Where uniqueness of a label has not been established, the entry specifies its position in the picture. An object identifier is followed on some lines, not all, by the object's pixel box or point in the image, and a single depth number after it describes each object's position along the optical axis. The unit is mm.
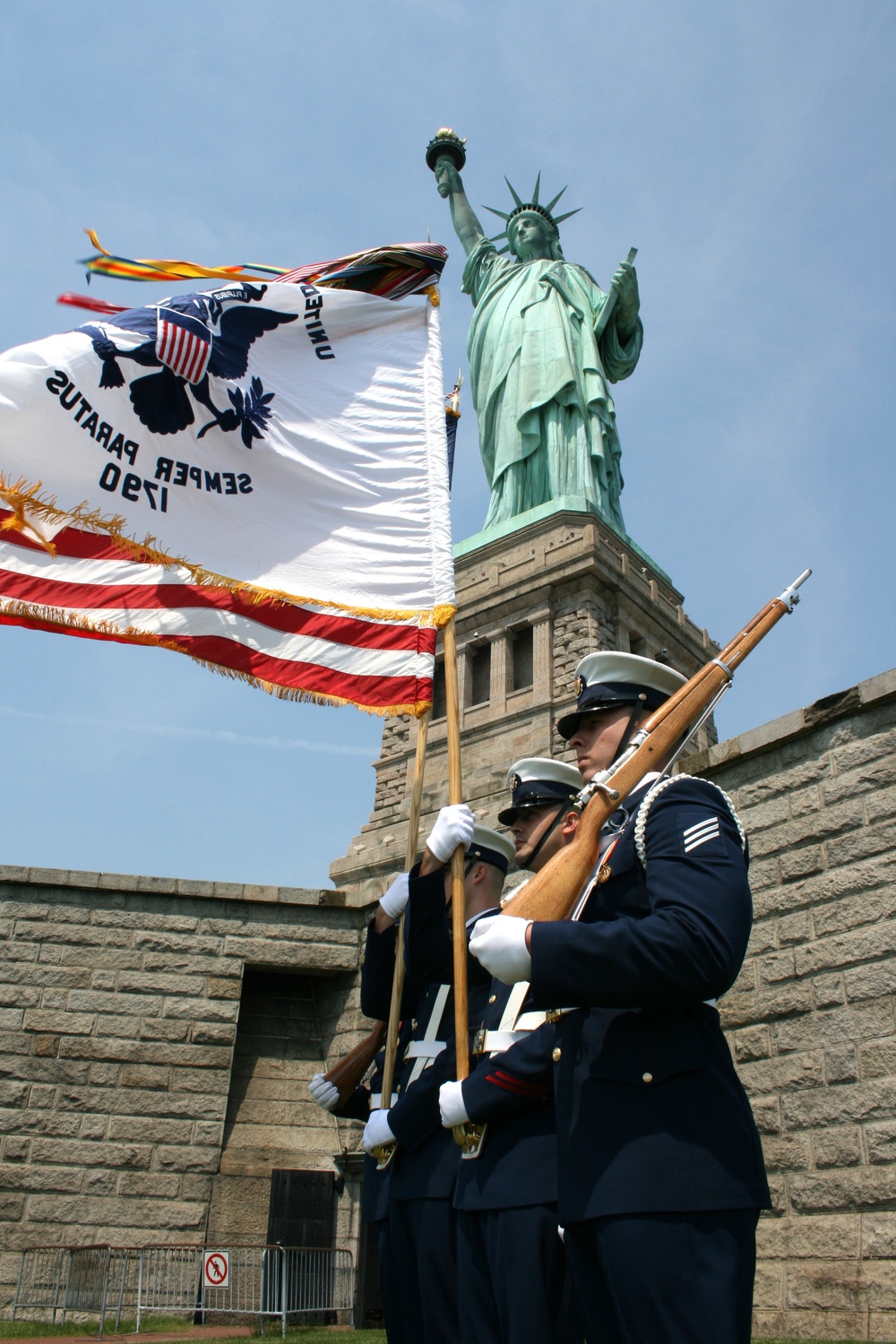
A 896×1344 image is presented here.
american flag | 5293
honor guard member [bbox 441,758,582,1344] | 3086
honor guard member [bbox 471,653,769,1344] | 2387
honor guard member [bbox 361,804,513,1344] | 3871
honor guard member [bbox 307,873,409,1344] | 4176
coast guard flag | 5355
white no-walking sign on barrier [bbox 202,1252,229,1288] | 8953
